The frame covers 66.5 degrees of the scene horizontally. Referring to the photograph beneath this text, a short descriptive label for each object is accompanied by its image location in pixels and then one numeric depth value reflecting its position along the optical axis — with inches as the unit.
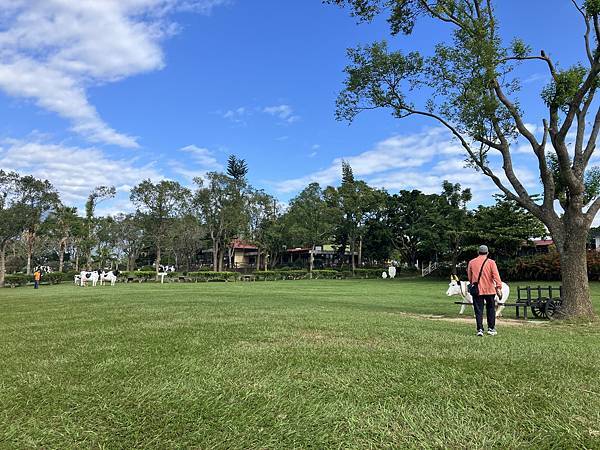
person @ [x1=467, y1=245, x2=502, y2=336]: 303.9
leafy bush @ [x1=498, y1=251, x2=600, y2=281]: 1289.4
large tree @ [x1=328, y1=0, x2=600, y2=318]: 414.6
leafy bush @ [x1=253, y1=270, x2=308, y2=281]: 1650.3
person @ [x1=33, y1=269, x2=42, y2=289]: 1064.8
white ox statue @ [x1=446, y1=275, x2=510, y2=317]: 426.8
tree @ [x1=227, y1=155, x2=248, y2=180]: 2428.6
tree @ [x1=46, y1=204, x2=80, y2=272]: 1707.1
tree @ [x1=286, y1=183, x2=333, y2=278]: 1823.3
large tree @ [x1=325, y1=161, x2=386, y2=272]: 1815.9
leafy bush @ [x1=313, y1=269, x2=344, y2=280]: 1804.9
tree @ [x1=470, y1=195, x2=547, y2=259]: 1304.1
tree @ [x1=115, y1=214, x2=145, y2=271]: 2004.2
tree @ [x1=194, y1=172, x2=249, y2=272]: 1736.5
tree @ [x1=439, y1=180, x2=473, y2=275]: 1443.2
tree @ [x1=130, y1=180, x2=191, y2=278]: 1582.2
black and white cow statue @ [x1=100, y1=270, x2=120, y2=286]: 1104.6
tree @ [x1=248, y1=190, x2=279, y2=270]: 1895.9
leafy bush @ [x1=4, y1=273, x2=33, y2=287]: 1272.1
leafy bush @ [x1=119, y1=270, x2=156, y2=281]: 1418.6
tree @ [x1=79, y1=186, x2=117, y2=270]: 1843.0
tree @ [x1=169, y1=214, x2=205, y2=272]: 1707.6
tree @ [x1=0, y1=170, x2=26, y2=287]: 1269.7
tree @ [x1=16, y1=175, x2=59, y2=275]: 1323.8
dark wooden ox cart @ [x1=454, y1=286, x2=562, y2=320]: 441.1
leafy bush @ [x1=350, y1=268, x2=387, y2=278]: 1827.0
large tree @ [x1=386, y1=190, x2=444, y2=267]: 1540.4
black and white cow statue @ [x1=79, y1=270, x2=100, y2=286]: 1075.9
